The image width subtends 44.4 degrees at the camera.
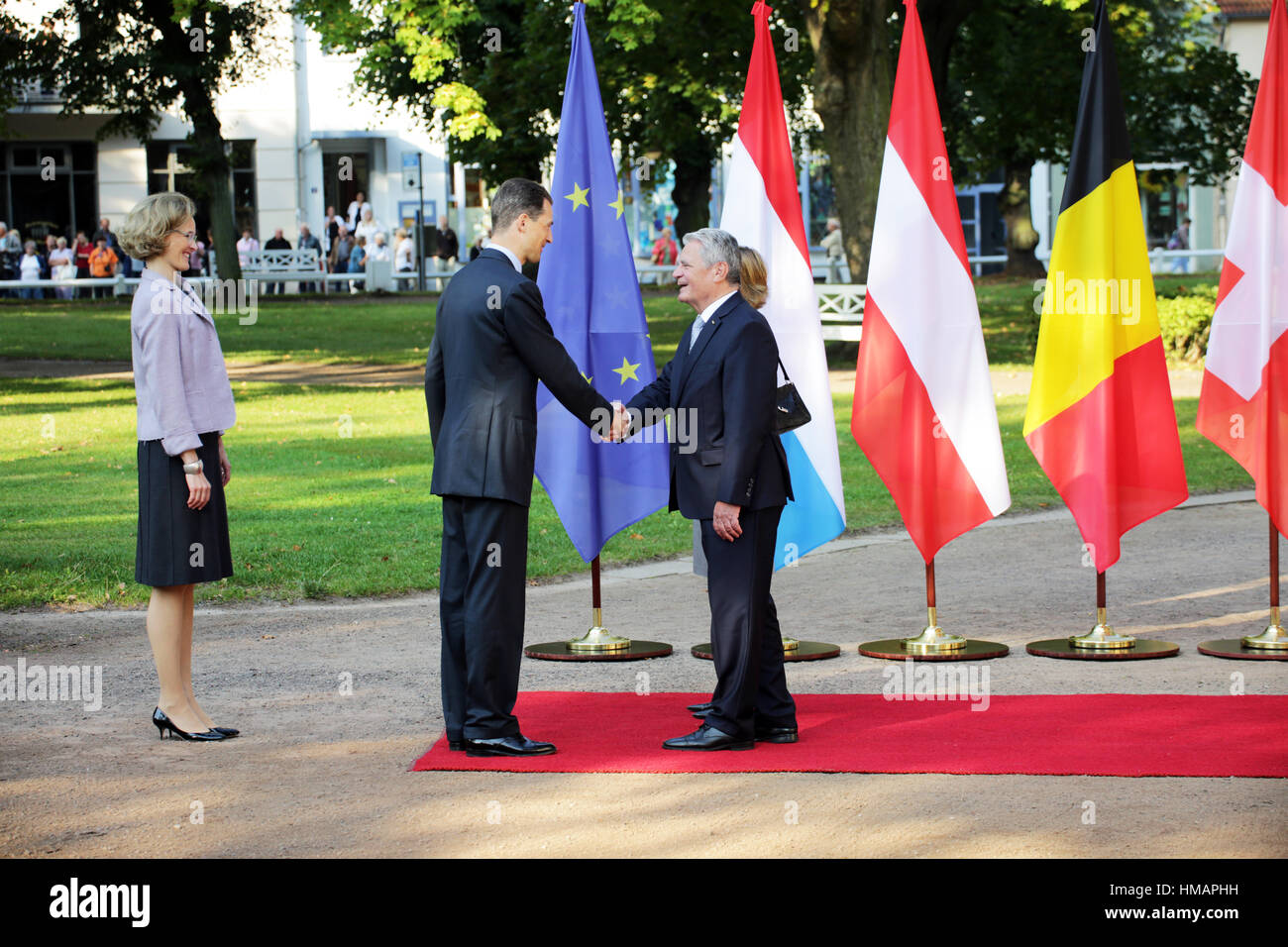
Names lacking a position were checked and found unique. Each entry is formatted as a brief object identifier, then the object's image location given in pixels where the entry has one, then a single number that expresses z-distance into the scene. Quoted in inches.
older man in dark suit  255.4
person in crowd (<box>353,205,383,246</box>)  1557.6
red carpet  241.3
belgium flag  333.1
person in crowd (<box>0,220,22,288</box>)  1503.4
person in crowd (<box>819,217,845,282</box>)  1636.1
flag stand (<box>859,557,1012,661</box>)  324.5
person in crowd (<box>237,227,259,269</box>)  1572.3
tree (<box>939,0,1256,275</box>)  1130.7
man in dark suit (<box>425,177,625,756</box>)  252.4
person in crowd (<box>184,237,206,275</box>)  1550.2
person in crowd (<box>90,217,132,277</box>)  1526.8
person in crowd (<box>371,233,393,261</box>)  1561.3
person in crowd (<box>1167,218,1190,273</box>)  1948.8
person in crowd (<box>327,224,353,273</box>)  1585.9
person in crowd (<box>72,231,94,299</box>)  1547.7
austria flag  338.0
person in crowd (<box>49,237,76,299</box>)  1475.1
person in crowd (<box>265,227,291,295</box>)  1565.0
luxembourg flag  340.8
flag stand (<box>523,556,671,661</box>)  329.1
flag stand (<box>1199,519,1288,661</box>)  321.4
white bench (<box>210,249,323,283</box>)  1483.8
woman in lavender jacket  255.4
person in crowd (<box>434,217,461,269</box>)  1585.9
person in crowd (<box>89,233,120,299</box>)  1489.9
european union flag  338.6
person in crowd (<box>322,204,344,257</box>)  1583.4
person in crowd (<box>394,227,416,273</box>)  1576.0
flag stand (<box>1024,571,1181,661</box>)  323.0
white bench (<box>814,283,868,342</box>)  897.5
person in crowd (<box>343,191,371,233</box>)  1566.2
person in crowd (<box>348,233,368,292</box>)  1585.9
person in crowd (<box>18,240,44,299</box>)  1444.4
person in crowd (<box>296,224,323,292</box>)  1572.3
